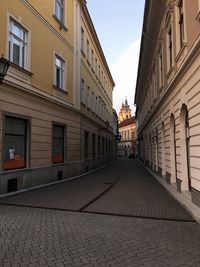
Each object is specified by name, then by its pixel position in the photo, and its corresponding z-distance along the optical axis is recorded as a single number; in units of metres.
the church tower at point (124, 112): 80.60
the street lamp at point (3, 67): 5.96
